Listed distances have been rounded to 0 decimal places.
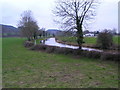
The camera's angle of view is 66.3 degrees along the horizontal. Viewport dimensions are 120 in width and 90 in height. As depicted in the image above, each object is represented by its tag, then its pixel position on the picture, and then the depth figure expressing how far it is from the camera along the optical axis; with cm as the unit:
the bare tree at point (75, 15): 1061
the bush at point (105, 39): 1304
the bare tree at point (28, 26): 2318
